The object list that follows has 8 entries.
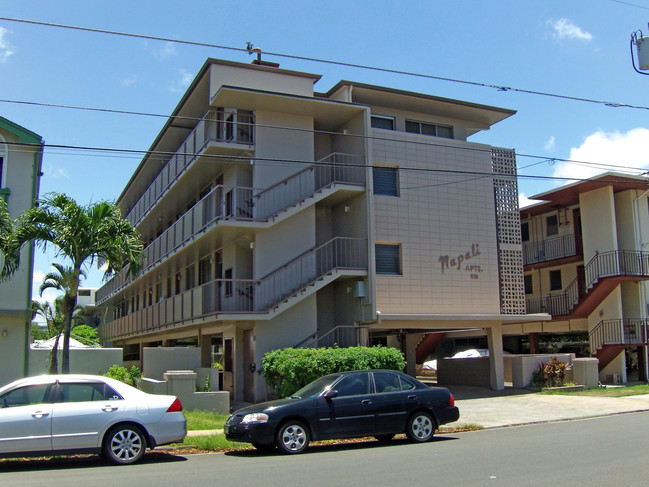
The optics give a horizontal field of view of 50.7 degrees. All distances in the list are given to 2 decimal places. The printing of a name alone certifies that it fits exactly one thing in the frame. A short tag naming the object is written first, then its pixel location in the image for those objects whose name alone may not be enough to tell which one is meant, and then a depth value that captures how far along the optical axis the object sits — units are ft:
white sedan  34.96
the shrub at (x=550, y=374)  82.79
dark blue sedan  40.01
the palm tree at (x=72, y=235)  56.59
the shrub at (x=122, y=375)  64.85
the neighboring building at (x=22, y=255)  62.49
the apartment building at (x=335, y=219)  73.05
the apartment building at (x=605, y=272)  94.48
